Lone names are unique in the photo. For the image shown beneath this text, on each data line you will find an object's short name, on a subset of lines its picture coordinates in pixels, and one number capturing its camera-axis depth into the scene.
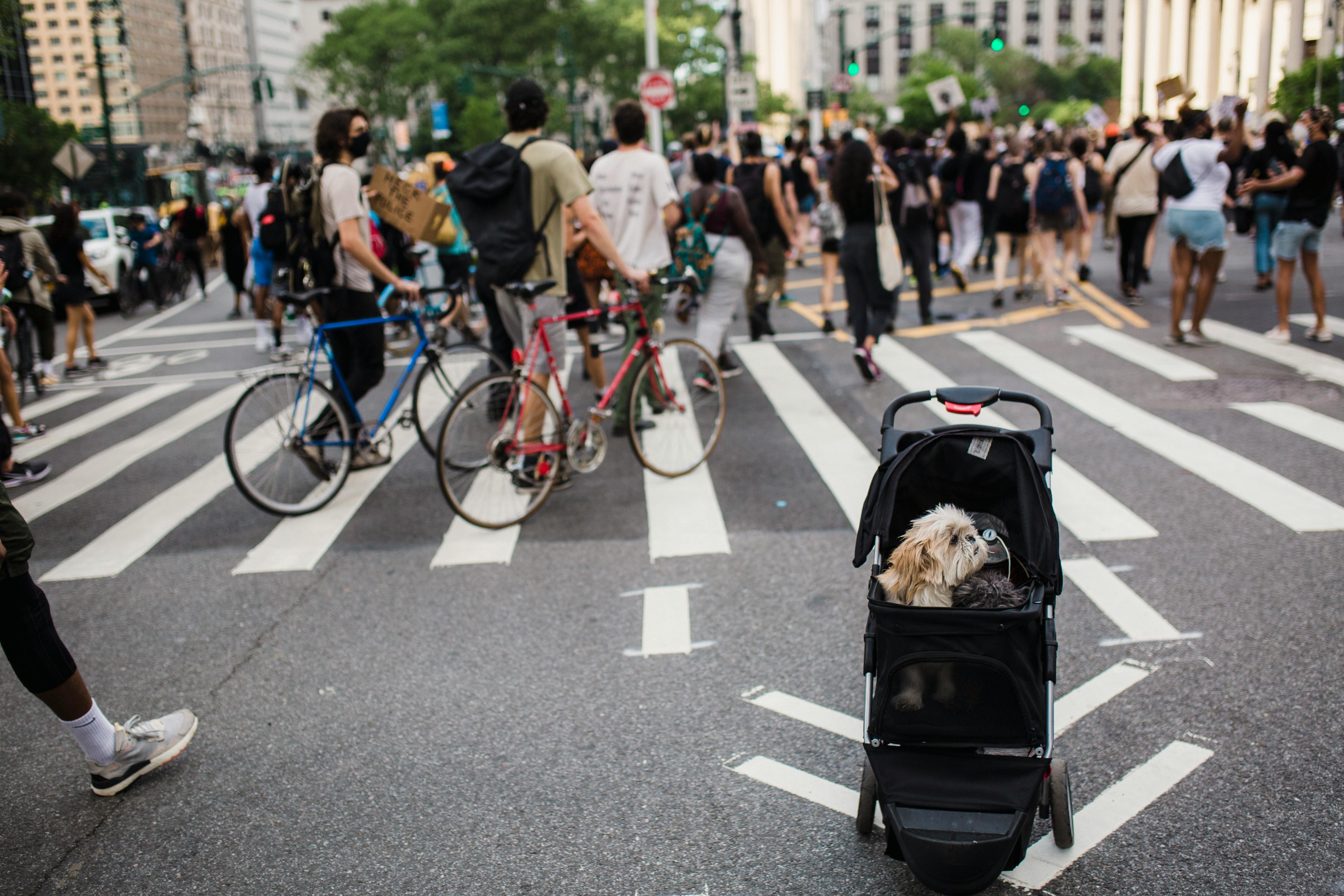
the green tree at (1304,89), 21.78
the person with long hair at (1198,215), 9.48
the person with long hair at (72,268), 11.46
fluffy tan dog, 2.84
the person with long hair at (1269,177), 10.52
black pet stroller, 2.69
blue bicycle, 6.09
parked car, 18.20
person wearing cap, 6.07
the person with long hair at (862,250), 8.82
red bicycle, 5.91
